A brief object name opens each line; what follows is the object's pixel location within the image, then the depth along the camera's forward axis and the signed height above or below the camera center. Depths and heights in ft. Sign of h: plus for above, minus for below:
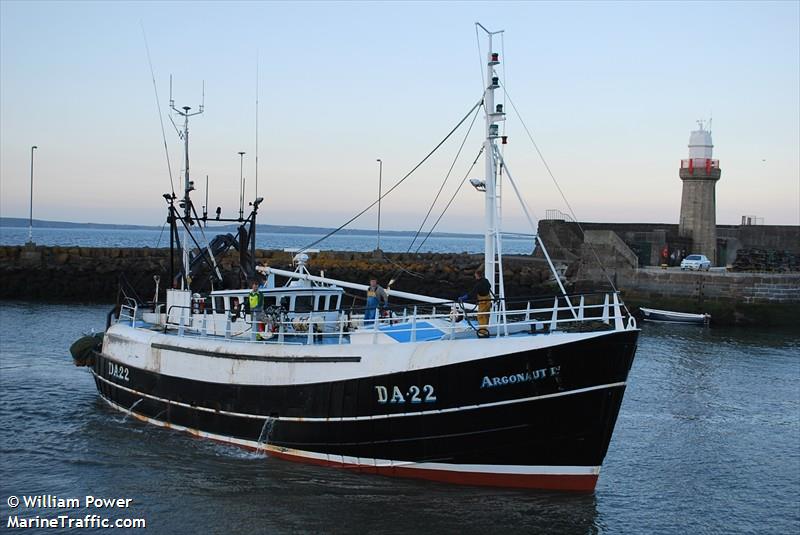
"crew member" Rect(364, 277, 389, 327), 55.62 -2.98
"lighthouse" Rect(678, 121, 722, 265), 169.99 +14.18
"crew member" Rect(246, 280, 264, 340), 55.83 -3.80
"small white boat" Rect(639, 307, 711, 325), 133.08 -8.80
